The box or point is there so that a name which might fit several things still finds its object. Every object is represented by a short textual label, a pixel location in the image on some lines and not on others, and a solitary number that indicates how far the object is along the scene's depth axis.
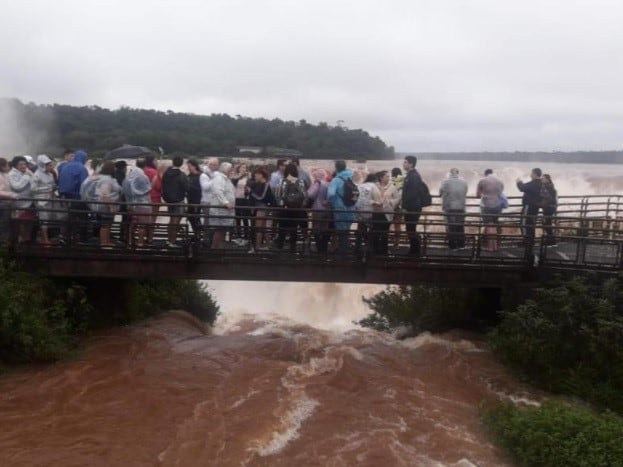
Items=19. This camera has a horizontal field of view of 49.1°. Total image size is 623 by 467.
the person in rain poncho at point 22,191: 10.72
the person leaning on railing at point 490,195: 12.27
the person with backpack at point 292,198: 10.89
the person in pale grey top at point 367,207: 10.70
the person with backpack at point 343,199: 10.73
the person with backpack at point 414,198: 11.05
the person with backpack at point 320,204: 10.95
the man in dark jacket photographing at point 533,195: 12.79
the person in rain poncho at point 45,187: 10.91
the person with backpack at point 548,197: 12.95
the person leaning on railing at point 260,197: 11.16
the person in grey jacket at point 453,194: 11.39
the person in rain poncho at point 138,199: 10.63
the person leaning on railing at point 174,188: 10.79
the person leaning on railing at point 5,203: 10.66
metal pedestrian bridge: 10.62
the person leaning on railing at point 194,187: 11.11
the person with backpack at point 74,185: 11.05
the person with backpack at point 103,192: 10.78
